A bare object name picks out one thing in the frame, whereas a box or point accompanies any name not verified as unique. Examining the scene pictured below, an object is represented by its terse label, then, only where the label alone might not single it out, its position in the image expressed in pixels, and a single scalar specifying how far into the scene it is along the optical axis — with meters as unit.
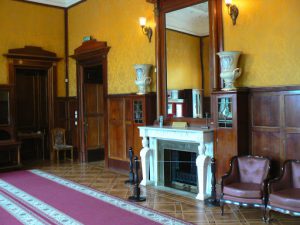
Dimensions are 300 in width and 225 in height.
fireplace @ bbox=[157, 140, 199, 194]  5.84
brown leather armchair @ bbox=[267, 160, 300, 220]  3.85
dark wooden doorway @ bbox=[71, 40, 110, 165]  8.81
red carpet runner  4.33
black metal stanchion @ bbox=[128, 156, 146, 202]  5.21
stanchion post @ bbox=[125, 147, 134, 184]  6.25
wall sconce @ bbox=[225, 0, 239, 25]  5.12
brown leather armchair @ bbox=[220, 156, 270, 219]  4.23
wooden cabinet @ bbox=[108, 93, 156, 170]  6.65
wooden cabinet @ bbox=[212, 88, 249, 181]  4.87
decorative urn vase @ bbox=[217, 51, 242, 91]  5.00
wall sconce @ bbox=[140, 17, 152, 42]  6.67
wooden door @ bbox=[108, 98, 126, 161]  7.34
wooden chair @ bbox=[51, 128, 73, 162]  8.97
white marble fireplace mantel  5.21
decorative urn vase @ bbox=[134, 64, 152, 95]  6.60
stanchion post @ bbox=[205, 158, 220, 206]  4.98
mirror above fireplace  5.45
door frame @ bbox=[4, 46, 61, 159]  8.48
